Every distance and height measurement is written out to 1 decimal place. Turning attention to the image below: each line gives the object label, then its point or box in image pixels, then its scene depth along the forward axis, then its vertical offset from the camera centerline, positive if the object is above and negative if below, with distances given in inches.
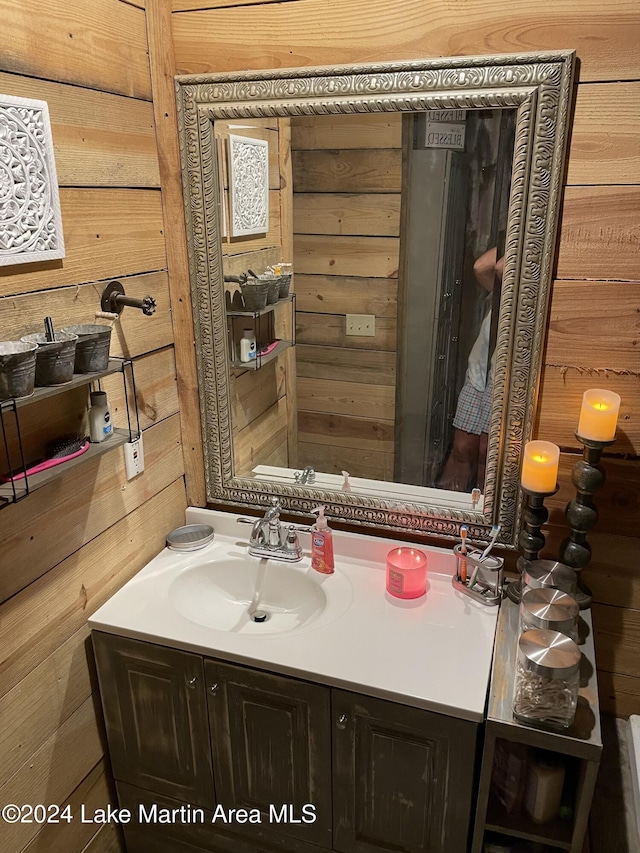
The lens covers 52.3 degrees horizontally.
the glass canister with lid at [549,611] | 47.6 -29.1
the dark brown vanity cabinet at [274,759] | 50.0 -43.9
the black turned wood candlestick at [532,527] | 54.4 -26.6
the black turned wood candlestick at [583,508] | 52.6 -24.3
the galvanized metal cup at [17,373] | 39.7 -10.2
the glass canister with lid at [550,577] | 53.7 -29.7
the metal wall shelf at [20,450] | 42.0 -18.0
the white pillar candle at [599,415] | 50.8 -16.1
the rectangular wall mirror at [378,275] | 51.7 -6.4
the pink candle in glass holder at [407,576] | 58.0 -31.9
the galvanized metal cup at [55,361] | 43.2 -10.2
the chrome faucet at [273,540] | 64.2 -32.0
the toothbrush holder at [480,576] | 57.6 -32.0
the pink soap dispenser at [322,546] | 61.6 -31.1
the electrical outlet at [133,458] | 59.4 -22.5
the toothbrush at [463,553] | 58.8 -30.3
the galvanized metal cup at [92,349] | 46.8 -10.3
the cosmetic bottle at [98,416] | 51.4 -16.2
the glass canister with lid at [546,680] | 43.7 -31.4
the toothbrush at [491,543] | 57.1 -28.7
